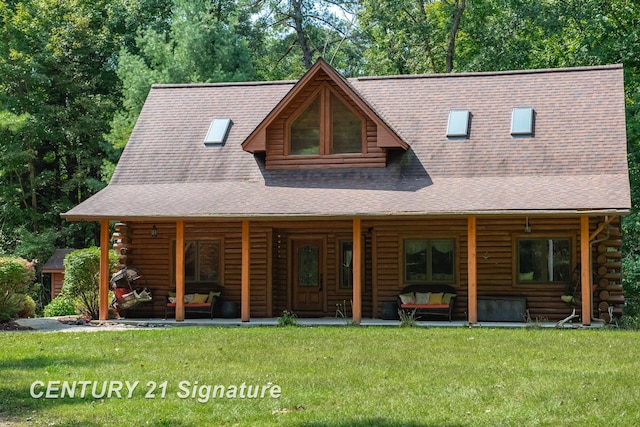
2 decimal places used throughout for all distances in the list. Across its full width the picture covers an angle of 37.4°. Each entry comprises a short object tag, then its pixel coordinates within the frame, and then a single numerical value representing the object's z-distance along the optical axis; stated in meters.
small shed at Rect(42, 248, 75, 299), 31.91
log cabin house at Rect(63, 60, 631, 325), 20.28
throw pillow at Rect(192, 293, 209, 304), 21.95
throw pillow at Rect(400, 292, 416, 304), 20.94
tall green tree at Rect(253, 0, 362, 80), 42.81
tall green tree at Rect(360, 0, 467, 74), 35.03
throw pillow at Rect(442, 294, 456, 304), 20.89
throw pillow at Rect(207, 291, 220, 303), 21.80
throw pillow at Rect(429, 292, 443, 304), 20.97
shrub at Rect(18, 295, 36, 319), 22.72
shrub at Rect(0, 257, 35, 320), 20.34
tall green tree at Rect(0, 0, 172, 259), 35.31
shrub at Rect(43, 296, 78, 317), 25.22
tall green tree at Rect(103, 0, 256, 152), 33.50
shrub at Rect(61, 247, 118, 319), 22.83
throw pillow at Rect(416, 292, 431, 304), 21.08
